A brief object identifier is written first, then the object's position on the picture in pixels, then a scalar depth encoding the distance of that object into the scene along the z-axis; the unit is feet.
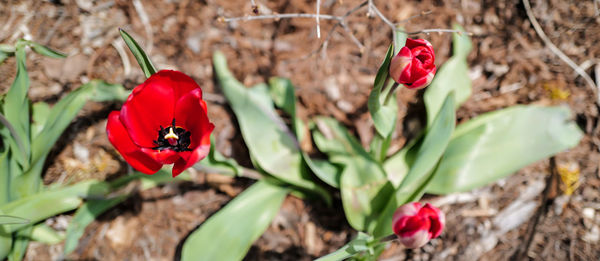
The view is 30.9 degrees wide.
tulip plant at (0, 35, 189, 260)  3.28
